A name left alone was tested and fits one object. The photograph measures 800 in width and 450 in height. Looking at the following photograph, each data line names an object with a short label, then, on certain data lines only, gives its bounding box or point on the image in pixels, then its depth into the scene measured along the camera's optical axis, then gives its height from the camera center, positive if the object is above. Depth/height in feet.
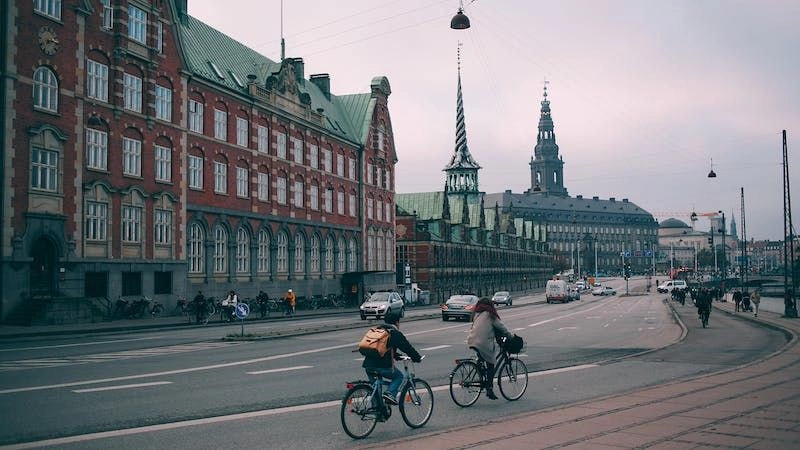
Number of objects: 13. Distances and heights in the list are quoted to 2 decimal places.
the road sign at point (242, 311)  97.22 -5.68
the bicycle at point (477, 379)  41.32 -6.29
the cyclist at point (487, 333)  41.83 -3.75
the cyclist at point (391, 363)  34.04 -4.31
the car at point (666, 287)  360.15 -11.71
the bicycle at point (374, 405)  32.65 -6.10
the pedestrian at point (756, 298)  148.95 -6.97
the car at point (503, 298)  223.84 -9.91
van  252.21 -9.27
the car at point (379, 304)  130.82 -6.66
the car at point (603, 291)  337.11 -12.06
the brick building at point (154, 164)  114.77 +19.89
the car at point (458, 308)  135.95 -7.68
